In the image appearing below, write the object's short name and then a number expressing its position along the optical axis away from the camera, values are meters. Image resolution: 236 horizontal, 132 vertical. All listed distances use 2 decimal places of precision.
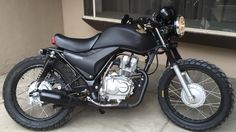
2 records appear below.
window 3.98
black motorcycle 2.93
